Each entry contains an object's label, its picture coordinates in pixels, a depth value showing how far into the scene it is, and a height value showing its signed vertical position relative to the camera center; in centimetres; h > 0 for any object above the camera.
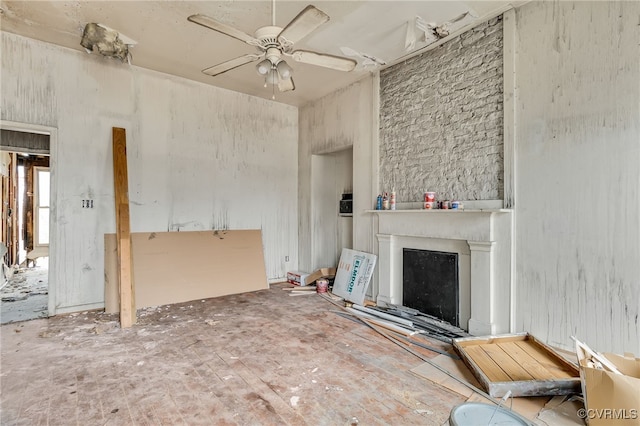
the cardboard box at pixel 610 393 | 161 -99
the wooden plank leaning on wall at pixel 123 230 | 353 -22
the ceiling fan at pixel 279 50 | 194 +118
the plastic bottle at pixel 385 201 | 412 +14
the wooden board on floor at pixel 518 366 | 209 -118
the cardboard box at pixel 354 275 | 434 -92
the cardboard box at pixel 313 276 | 518 -108
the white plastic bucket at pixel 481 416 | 139 -95
